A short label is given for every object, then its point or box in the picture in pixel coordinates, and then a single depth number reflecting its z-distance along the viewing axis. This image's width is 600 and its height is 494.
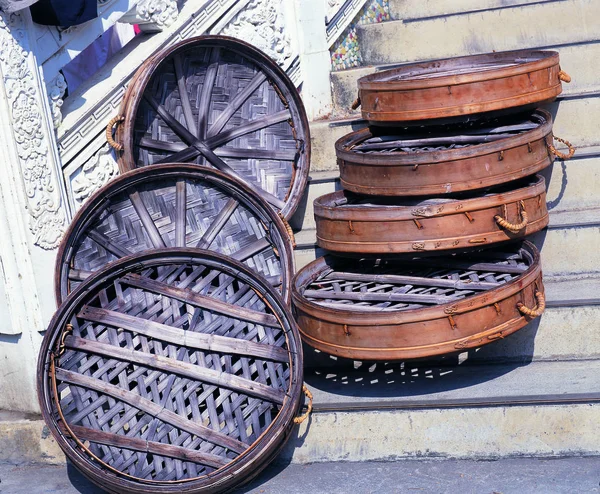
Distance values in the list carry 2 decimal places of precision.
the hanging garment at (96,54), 4.57
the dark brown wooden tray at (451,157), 3.33
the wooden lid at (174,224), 3.49
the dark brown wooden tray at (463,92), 3.47
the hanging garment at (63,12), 3.35
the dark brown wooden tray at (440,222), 3.28
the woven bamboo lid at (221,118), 3.79
